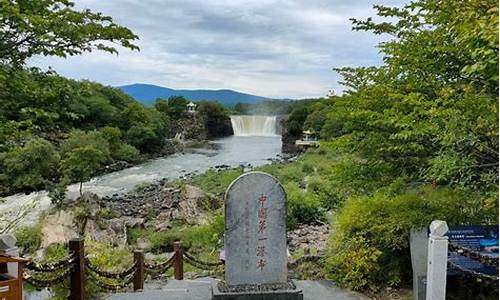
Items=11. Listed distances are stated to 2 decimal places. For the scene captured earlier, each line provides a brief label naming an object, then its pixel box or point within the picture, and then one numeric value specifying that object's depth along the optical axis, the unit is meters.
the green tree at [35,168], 20.60
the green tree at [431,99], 4.16
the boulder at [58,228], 16.41
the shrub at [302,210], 17.83
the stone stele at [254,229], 6.48
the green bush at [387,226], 6.64
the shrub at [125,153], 42.56
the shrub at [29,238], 16.44
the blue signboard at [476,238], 5.93
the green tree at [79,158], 25.92
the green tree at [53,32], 4.70
